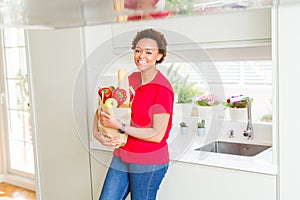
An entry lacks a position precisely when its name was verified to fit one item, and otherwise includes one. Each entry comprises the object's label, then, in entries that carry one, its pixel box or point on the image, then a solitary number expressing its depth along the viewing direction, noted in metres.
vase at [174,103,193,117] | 2.64
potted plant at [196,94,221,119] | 2.62
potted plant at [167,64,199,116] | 2.53
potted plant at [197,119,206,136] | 2.53
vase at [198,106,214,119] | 2.62
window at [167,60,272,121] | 2.49
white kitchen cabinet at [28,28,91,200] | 2.69
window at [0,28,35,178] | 4.11
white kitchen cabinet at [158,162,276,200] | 1.91
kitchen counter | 1.93
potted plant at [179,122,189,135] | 2.53
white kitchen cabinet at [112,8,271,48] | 1.98
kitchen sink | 2.36
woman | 1.93
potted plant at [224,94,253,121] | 2.48
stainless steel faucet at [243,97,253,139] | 2.40
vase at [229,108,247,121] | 2.48
